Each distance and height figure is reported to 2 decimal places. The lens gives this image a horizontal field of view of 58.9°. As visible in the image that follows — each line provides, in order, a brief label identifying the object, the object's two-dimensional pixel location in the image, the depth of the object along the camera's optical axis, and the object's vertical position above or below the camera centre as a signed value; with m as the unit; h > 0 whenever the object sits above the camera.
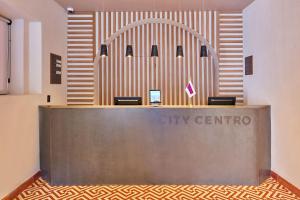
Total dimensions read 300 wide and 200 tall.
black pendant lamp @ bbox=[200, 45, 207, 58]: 5.18 +0.84
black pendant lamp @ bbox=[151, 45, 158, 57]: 5.00 +0.81
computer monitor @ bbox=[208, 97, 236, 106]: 4.90 -0.12
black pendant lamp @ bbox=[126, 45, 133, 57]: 5.02 +0.83
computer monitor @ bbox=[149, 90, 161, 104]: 4.91 -0.04
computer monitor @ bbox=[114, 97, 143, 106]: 4.86 -0.11
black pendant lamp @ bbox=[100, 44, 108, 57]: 4.98 +0.83
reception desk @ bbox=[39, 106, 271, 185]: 4.26 -0.82
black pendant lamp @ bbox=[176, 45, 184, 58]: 5.02 +0.83
